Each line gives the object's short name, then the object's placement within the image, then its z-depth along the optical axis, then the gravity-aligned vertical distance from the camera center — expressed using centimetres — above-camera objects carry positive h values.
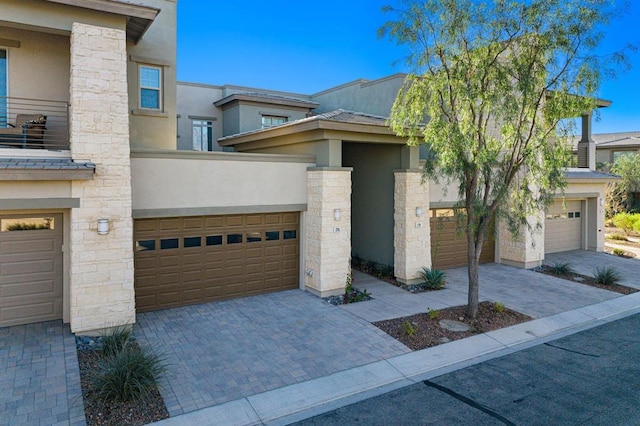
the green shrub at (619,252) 1946 -232
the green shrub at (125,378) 656 -274
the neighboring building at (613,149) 3375 +408
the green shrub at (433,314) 1065 -280
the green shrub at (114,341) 806 -269
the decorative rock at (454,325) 1008 -294
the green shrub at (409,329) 959 -286
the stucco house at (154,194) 895 +12
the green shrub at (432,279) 1346 -244
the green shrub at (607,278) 1420 -252
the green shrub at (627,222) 2509 -124
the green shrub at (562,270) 1563 -252
